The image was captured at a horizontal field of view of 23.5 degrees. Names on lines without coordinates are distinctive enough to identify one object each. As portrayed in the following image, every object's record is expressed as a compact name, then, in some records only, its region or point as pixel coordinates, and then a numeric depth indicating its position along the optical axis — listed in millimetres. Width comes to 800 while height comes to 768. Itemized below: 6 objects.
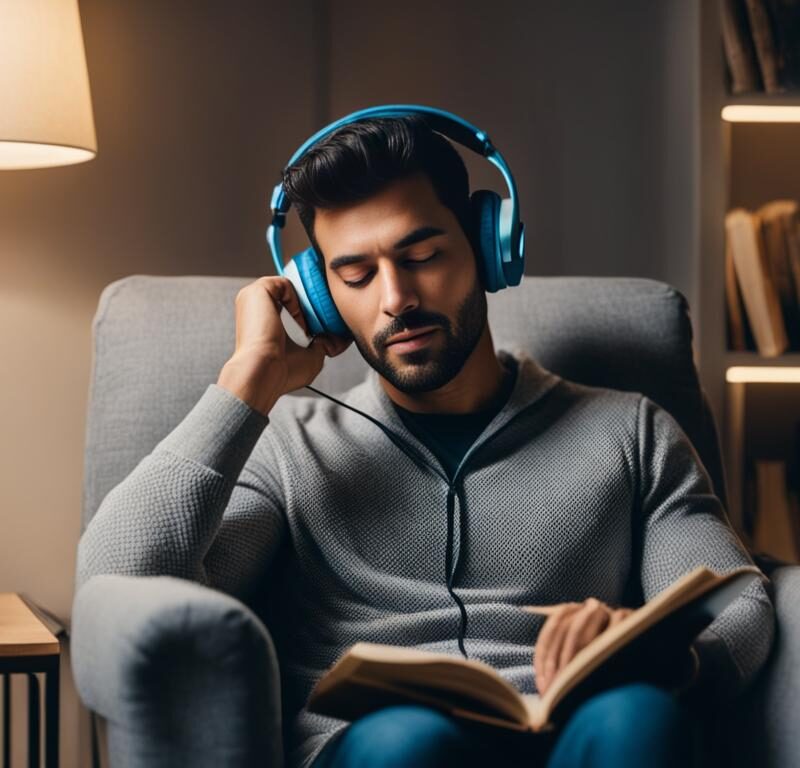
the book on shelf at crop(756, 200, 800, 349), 2191
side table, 1719
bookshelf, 2168
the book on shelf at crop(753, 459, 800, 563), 2253
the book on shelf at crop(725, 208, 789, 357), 2171
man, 1675
